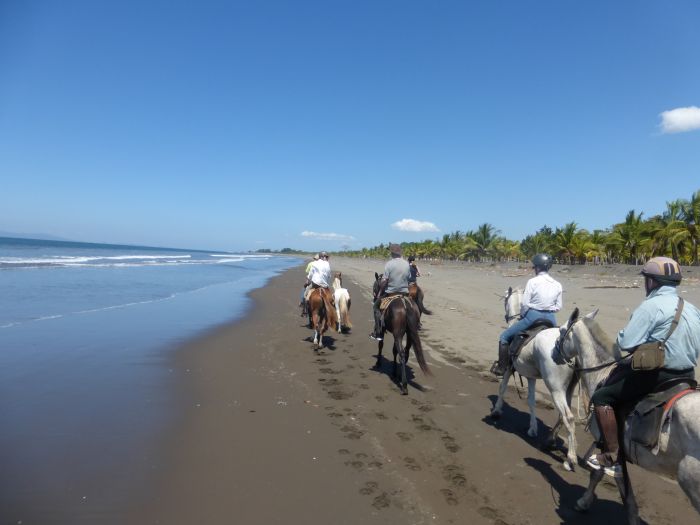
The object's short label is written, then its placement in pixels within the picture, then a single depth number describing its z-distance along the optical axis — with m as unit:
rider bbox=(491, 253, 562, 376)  5.52
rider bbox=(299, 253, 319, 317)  11.21
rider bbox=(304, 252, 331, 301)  10.33
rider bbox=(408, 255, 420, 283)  11.79
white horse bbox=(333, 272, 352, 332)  12.27
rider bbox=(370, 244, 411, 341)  7.54
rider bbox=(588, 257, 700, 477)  2.96
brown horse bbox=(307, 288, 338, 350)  9.98
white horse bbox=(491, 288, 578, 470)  4.67
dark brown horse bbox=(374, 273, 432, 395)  7.14
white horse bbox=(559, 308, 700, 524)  2.71
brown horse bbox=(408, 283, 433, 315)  11.72
